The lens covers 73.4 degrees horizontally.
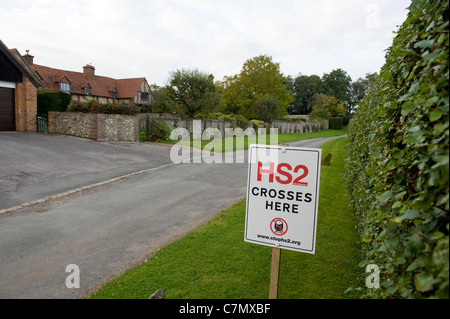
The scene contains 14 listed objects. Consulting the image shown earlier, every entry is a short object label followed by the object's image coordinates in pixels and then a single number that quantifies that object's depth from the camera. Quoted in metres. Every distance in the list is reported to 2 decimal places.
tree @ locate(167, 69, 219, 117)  32.31
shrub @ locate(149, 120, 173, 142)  23.11
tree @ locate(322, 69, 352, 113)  86.56
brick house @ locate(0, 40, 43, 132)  20.23
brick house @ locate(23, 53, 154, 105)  46.03
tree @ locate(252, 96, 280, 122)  47.34
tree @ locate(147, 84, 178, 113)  32.19
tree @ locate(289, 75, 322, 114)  91.62
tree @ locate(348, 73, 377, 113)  86.88
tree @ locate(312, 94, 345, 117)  72.25
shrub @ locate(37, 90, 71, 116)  22.88
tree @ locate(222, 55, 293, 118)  53.19
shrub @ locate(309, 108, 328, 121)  66.94
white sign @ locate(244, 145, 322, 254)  3.12
